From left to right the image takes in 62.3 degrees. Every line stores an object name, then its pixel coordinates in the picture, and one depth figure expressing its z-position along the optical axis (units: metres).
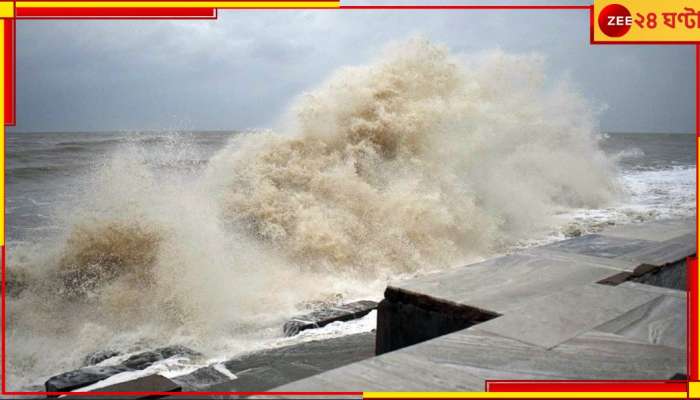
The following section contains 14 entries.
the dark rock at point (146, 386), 2.64
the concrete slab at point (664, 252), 3.94
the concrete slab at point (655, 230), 4.76
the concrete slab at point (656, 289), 3.17
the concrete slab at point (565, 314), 2.60
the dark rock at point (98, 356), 4.20
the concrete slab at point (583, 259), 3.80
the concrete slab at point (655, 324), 2.57
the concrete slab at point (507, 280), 3.11
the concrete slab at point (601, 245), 4.21
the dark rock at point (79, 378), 3.53
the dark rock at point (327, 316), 4.70
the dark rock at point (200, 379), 3.40
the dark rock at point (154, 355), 4.01
